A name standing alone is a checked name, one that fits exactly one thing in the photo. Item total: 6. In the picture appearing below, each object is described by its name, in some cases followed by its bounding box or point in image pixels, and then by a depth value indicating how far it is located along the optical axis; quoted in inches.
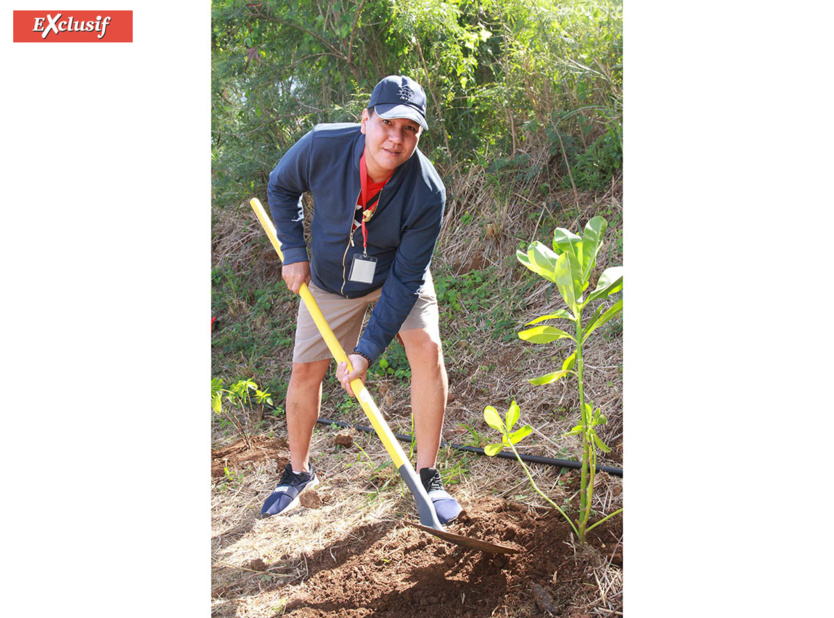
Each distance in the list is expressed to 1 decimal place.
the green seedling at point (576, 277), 59.6
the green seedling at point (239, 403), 103.6
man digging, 75.5
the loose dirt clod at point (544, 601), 61.9
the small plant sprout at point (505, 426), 64.0
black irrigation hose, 82.6
